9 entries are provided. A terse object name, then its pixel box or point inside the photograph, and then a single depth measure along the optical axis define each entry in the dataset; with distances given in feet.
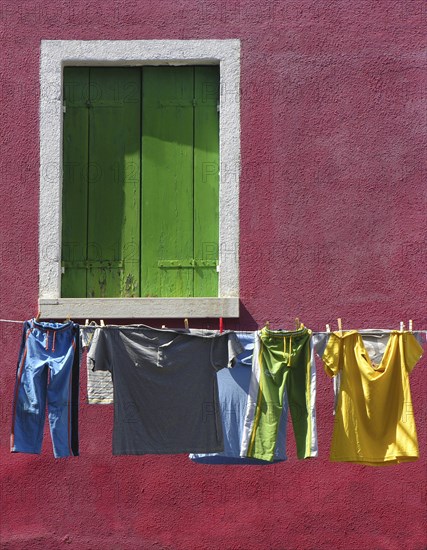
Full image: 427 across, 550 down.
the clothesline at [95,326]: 29.17
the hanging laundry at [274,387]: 29.01
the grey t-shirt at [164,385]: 29.25
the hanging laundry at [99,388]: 29.96
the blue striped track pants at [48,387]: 29.35
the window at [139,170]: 33.17
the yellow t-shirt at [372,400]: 28.86
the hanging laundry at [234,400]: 30.30
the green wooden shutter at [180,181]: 33.30
